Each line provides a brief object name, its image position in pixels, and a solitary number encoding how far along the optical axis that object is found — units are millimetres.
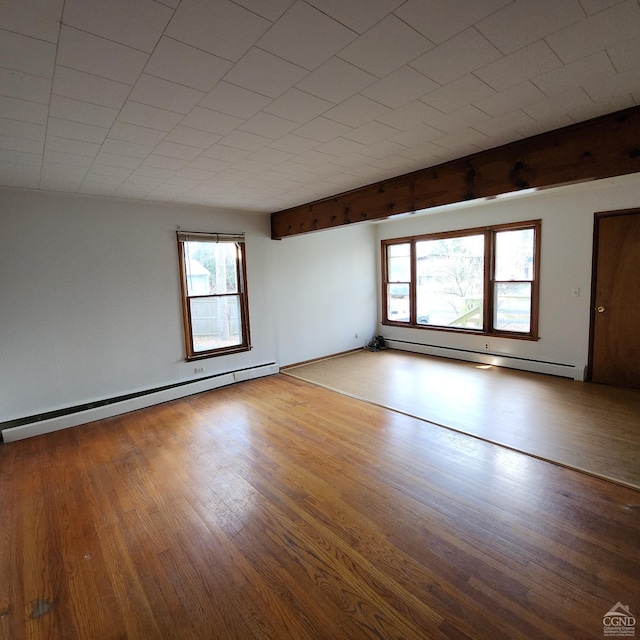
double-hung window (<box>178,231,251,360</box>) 4820
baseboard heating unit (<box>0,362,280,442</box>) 3682
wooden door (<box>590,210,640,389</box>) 4301
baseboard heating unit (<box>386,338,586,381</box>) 4865
